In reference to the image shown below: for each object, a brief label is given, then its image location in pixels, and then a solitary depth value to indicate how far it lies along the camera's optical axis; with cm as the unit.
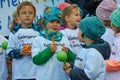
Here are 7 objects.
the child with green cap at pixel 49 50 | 415
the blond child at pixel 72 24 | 493
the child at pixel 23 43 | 479
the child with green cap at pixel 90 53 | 369
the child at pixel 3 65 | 506
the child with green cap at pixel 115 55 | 437
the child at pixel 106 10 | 515
